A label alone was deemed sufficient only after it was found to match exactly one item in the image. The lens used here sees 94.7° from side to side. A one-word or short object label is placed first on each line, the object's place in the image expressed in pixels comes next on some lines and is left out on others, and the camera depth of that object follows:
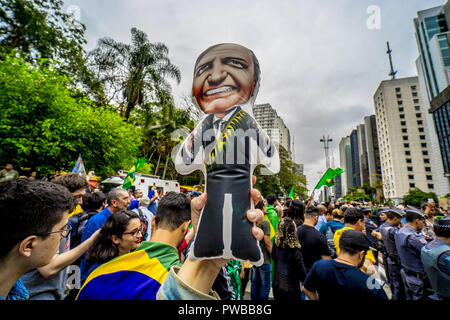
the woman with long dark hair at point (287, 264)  3.23
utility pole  23.06
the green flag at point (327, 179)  5.98
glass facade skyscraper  34.12
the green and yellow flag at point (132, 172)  5.47
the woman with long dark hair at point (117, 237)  2.24
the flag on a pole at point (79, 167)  5.91
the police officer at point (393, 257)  4.18
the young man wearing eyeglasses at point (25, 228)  1.15
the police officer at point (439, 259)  2.64
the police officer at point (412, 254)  3.38
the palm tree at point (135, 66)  13.45
